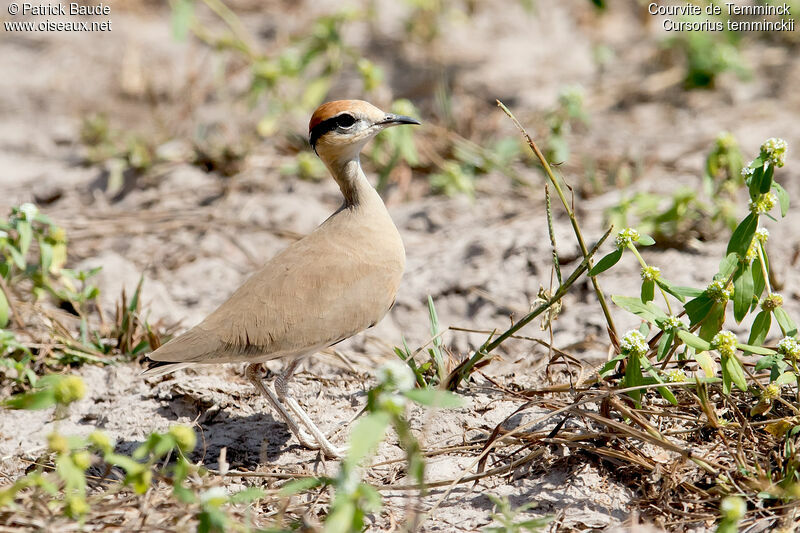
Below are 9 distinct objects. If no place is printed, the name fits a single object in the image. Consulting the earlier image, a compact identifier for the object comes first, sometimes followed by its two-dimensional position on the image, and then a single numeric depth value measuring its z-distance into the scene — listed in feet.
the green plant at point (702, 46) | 40.83
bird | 20.94
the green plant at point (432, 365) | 21.48
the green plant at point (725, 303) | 17.54
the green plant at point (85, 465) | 13.84
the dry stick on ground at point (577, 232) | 18.71
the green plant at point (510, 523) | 15.26
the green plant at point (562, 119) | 34.32
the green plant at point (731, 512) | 14.06
